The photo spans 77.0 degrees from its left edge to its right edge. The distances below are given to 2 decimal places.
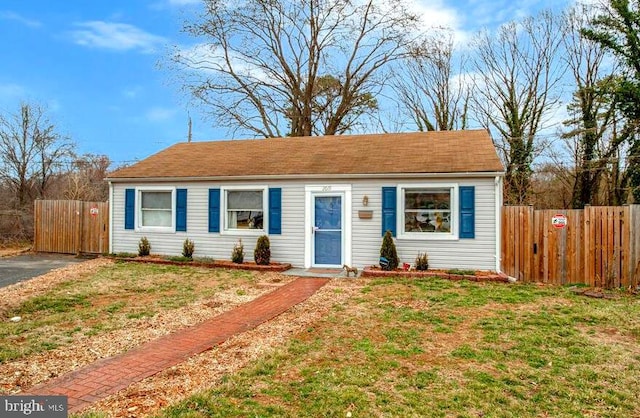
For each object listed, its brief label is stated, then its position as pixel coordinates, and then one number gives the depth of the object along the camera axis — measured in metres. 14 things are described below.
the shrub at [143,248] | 11.63
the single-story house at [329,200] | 9.44
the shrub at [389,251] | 9.41
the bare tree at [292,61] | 22.73
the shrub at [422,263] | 9.48
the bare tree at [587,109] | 18.22
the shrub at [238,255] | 10.66
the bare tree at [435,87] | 23.77
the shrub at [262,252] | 10.34
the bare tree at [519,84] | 20.47
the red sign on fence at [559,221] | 8.66
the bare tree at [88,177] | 16.57
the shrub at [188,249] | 11.20
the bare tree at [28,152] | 18.34
